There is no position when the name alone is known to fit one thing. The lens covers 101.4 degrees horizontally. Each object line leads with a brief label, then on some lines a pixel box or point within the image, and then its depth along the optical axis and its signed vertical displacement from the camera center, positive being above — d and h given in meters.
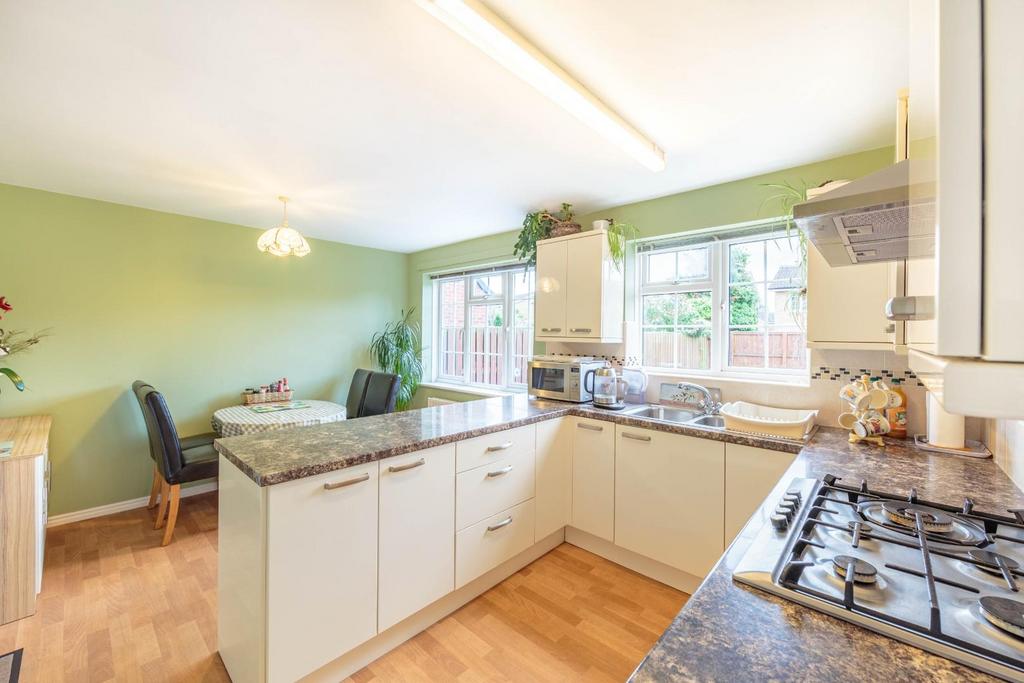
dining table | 2.91 -0.59
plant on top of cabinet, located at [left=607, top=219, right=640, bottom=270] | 2.98 +0.74
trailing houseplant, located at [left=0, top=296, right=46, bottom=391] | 2.81 -0.04
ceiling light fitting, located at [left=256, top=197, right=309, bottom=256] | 2.90 +0.67
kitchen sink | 2.48 -0.47
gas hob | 0.63 -0.43
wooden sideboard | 1.98 -0.95
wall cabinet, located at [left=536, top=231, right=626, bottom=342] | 2.93 +0.36
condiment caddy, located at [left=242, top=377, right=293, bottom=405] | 3.71 -0.51
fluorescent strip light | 1.26 +0.97
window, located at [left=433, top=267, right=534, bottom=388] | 4.17 +0.12
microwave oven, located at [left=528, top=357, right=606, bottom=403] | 2.81 -0.27
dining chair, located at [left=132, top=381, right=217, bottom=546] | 2.62 -0.84
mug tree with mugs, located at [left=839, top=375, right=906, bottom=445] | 1.90 -0.32
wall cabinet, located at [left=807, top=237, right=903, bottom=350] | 1.92 +0.18
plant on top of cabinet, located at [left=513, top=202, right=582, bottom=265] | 3.19 +0.88
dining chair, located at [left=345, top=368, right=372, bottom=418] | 3.76 -0.51
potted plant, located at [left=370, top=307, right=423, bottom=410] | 4.67 -0.19
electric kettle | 2.72 -0.31
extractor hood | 0.51 +0.23
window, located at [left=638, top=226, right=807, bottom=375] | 2.57 +0.25
